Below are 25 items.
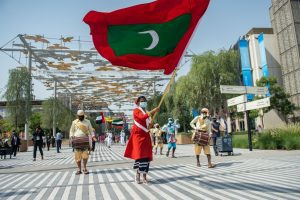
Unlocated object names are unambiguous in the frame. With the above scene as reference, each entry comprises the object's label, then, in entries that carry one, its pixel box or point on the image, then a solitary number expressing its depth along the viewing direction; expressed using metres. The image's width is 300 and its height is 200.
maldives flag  6.50
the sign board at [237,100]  16.53
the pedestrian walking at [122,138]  37.13
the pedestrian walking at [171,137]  14.57
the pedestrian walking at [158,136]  16.80
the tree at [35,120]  67.38
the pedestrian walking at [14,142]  21.73
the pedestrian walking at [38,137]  16.17
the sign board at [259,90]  16.34
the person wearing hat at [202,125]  9.52
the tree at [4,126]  52.30
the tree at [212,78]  32.62
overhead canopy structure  30.49
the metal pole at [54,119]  40.34
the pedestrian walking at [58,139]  25.16
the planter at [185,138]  34.44
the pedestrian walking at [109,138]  30.71
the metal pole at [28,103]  29.75
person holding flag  6.80
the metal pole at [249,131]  16.34
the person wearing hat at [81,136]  8.89
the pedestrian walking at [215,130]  14.62
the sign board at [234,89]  15.42
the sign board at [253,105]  15.09
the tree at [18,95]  29.00
